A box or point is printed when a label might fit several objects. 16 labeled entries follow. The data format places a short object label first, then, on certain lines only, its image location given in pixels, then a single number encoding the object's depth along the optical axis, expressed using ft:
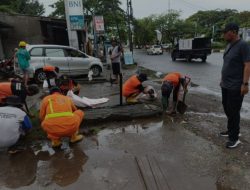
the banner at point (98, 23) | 63.36
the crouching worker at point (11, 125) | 13.77
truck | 77.10
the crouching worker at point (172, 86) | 19.38
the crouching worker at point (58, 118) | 13.56
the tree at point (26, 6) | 108.21
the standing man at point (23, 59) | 31.14
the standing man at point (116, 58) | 35.55
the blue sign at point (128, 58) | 64.10
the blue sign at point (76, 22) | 47.57
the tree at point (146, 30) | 228.22
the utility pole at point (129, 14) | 82.10
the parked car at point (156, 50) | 144.46
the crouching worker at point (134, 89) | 21.84
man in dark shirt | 12.86
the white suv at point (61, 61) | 36.54
